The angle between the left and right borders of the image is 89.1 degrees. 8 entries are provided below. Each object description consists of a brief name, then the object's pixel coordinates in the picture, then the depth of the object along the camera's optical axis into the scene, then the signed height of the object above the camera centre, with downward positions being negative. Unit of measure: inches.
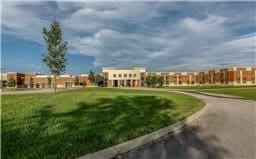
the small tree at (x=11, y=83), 1940.9 -55.1
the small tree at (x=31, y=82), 2412.5 -52.4
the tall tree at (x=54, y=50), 651.1 +146.9
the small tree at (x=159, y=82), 1995.1 -53.0
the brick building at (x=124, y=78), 2152.3 +19.0
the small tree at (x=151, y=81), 1936.7 -35.3
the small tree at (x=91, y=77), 2172.5 +32.0
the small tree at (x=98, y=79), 2156.5 -1.9
